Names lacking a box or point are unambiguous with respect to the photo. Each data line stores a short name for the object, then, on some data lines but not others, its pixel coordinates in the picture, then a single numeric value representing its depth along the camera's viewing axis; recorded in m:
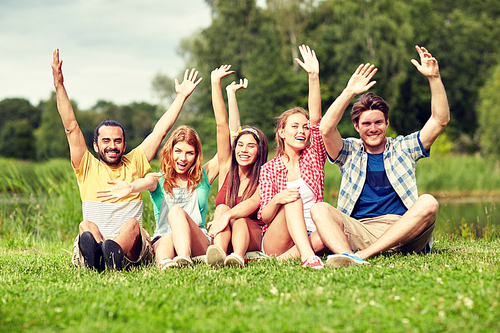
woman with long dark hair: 4.20
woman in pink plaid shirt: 4.31
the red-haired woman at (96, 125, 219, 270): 4.46
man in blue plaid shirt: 4.05
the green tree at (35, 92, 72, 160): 47.22
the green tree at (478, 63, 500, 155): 24.83
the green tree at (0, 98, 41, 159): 53.47
